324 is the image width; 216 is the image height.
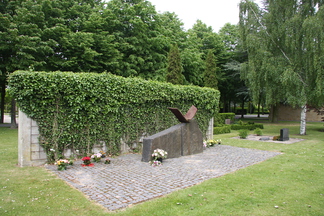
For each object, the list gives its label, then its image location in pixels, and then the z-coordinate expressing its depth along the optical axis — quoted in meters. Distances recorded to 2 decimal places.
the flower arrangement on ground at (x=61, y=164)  7.06
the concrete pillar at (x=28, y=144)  7.41
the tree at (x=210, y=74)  21.48
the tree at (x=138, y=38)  19.97
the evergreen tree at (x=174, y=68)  19.12
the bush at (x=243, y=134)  15.37
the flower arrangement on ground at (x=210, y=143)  11.80
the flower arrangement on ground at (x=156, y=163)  7.70
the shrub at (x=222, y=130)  18.20
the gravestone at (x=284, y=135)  14.32
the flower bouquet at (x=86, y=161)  7.64
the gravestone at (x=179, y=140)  8.31
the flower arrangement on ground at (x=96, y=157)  8.06
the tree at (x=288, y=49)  14.95
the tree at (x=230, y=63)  28.12
